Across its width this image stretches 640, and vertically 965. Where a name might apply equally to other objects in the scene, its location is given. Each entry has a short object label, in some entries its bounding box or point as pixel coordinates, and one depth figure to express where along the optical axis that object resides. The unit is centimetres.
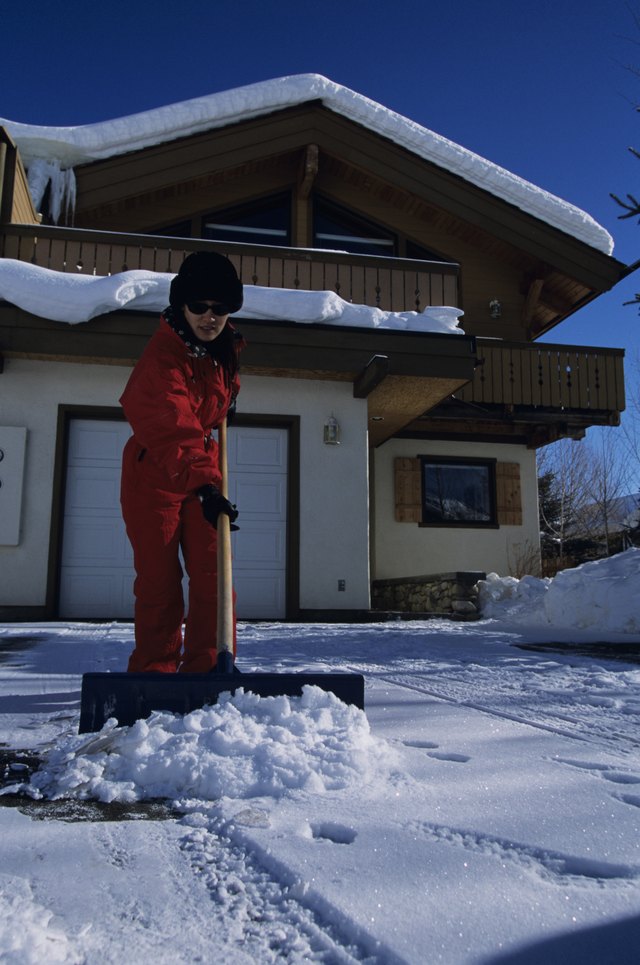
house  784
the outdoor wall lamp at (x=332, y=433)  841
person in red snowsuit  269
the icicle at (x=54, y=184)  1046
